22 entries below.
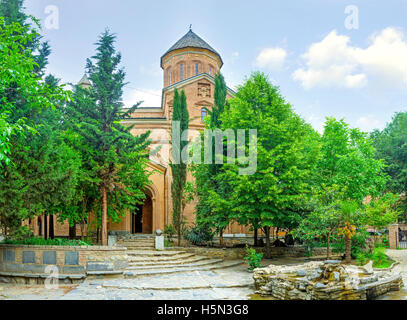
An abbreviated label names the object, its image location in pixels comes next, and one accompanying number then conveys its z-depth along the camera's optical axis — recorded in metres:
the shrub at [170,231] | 20.53
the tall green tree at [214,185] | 16.17
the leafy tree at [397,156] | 23.77
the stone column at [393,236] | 26.77
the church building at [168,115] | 23.23
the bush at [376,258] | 15.24
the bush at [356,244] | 17.23
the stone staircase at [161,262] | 13.12
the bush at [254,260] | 13.73
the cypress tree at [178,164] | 19.75
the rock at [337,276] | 8.94
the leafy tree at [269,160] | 14.73
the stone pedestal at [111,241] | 17.99
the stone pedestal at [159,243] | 17.50
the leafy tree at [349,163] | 19.94
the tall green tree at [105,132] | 14.88
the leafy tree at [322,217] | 13.88
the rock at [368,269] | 10.83
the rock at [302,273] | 9.81
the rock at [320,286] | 8.68
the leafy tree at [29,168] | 10.67
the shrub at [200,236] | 19.62
